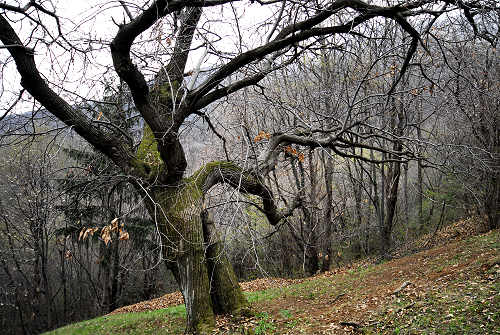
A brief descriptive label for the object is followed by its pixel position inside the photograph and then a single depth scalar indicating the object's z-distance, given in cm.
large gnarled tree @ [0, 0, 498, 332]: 409
